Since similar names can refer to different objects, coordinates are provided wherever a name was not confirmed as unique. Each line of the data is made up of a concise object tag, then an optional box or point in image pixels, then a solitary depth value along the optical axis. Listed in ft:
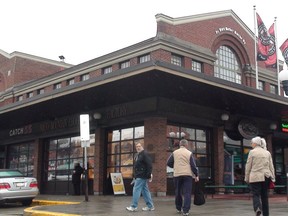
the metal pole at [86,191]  48.14
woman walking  28.86
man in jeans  34.60
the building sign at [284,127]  75.82
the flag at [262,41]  83.82
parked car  48.80
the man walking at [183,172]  32.04
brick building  53.83
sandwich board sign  57.11
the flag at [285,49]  86.28
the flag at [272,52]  86.22
